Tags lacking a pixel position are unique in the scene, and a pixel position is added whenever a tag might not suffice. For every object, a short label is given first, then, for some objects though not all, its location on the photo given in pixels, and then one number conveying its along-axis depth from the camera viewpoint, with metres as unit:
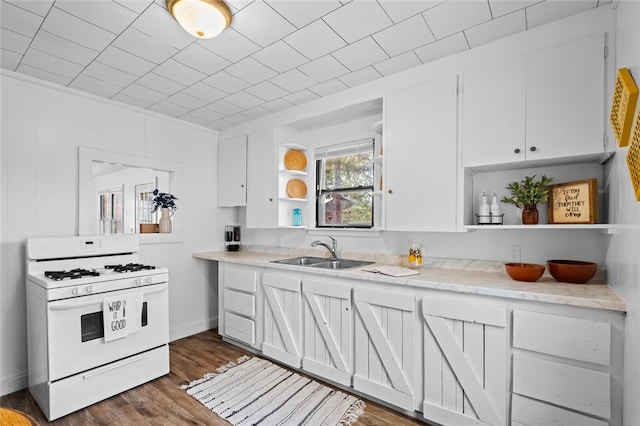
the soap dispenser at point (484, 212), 2.18
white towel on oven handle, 2.25
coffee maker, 3.97
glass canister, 2.49
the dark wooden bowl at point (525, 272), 1.85
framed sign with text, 1.79
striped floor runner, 2.03
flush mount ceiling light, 1.62
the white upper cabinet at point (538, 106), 1.73
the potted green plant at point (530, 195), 1.98
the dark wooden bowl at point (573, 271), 1.76
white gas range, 2.07
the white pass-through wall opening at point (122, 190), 2.80
